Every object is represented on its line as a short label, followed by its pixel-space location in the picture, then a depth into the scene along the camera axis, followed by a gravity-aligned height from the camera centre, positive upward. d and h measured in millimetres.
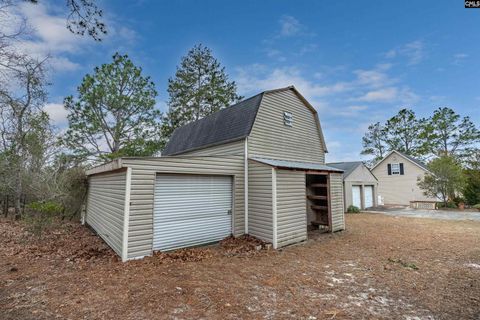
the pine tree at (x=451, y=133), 26391 +6587
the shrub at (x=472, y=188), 18156 -2
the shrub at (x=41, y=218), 7328 -1166
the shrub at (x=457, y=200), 18634 -1013
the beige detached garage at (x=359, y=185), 17391 +162
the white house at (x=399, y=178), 20688 +915
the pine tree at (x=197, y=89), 22219 +9792
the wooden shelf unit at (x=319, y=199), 9586 -511
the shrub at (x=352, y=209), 16578 -1623
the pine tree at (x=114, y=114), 16928 +5750
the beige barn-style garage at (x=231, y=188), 5812 -44
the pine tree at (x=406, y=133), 29047 +7324
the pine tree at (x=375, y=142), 32375 +6724
